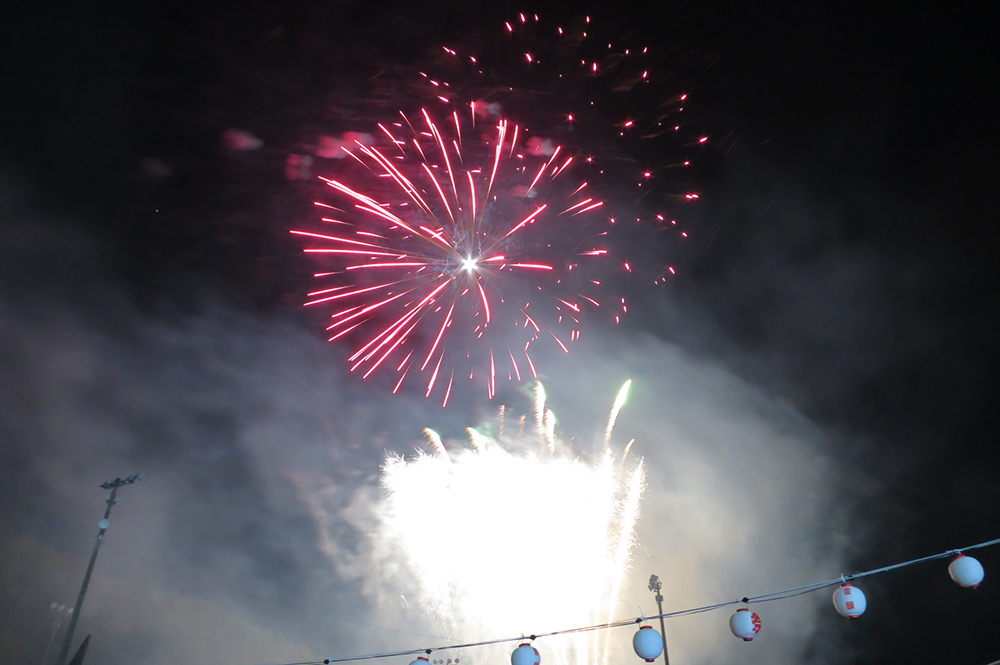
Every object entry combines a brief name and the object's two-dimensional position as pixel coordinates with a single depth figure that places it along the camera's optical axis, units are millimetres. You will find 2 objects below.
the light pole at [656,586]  14995
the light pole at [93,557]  13088
